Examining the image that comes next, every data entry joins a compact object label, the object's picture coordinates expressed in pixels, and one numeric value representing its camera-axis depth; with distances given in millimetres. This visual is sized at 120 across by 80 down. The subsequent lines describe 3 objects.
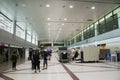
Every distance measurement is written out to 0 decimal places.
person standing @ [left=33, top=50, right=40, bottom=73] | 5364
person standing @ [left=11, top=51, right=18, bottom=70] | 6291
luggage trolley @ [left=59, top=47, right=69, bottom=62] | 9713
